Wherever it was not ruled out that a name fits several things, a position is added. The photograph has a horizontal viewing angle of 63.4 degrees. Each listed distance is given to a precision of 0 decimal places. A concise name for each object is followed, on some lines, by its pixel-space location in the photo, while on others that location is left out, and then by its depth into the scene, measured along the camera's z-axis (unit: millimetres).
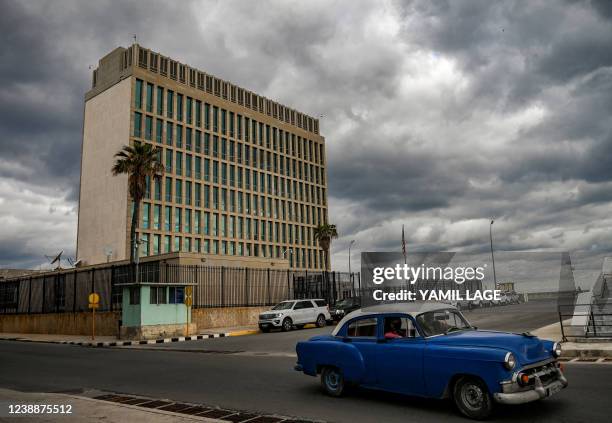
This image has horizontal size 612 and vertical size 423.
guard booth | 24375
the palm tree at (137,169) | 37219
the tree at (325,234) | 61500
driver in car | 7359
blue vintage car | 6152
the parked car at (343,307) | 30047
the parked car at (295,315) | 26156
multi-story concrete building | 63500
